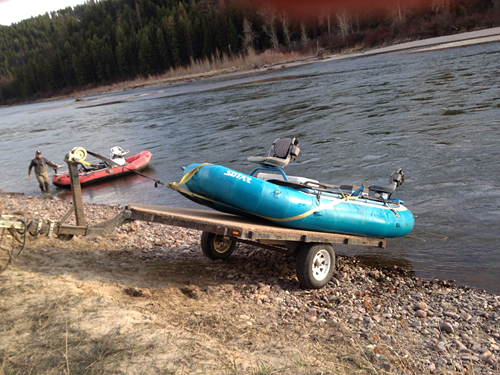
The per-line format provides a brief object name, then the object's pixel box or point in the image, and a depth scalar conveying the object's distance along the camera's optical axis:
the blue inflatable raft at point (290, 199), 6.17
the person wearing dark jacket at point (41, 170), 16.67
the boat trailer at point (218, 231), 5.51
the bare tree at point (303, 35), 81.94
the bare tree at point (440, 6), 66.83
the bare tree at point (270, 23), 85.83
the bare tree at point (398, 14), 70.34
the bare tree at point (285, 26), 85.19
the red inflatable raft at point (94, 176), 17.31
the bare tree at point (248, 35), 89.94
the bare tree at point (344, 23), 75.81
